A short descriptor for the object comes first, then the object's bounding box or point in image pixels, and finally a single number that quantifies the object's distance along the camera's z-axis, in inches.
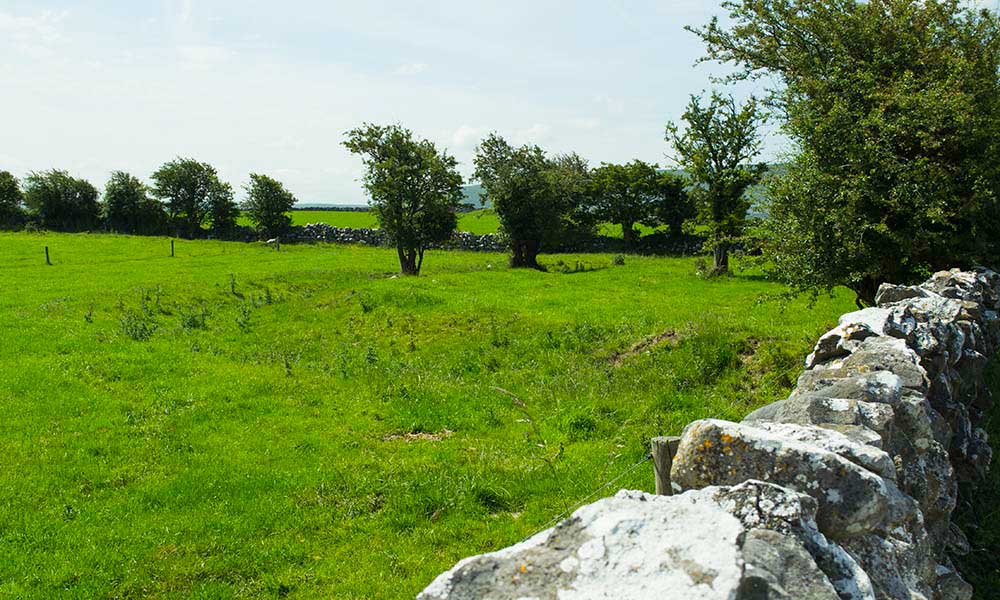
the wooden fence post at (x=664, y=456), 174.6
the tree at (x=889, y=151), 491.2
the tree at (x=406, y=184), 1651.1
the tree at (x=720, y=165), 1391.5
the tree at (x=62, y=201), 3277.6
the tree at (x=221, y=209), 3457.2
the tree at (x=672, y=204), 2425.0
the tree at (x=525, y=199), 1780.3
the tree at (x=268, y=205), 3117.6
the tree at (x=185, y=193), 3467.0
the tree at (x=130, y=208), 3378.4
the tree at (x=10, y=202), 3250.5
